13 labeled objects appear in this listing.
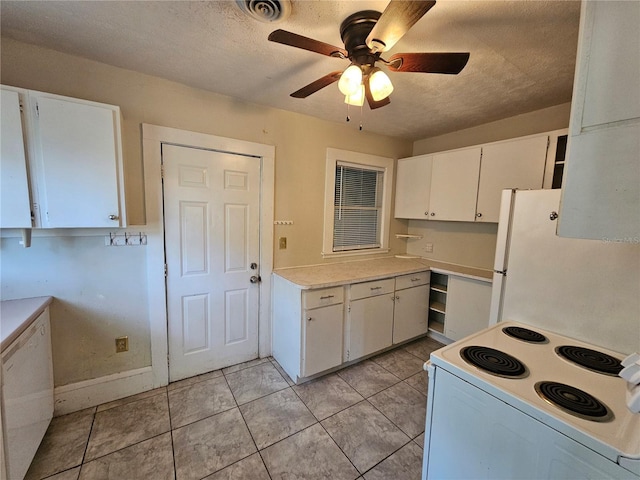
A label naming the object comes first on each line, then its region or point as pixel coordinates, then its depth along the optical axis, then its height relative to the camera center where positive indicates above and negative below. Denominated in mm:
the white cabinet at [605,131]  623 +234
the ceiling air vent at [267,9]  1150 +926
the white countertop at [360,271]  2287 -578
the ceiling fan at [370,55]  1059 +737
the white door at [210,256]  2133 -415
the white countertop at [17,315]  1229 -617
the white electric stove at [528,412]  779 -645
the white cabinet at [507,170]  2230 +458
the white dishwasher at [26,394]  1206 -1025
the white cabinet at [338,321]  2189 -1007
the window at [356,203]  2879 +140
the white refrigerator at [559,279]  1205 -307
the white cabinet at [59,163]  1395 +246
